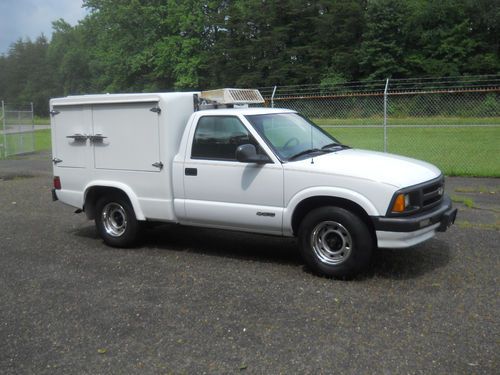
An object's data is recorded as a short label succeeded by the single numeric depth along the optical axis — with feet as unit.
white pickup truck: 18.47
